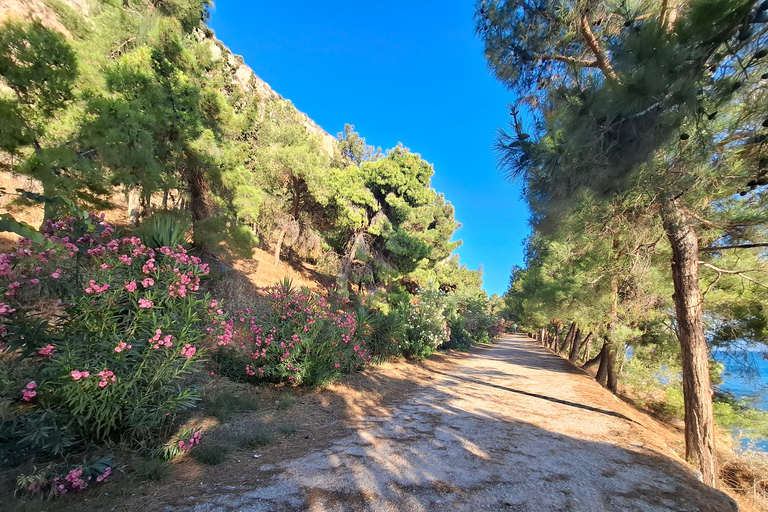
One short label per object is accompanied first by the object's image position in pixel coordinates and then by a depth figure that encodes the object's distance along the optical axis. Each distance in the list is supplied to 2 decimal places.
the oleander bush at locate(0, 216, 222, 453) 2.25
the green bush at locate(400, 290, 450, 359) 10.77
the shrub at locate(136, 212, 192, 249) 3.42
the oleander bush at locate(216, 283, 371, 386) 5.08
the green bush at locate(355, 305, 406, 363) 8.62
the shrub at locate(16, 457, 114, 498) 1.95
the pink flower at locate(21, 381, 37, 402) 2.07
